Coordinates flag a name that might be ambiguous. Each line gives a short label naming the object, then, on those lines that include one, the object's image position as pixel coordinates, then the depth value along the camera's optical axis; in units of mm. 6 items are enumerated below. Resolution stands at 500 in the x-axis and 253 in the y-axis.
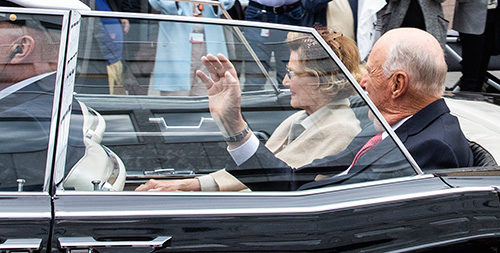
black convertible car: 1525
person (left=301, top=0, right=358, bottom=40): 4262
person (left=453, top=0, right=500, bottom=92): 4742
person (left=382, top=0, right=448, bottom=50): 4270
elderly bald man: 1829
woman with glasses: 1942
